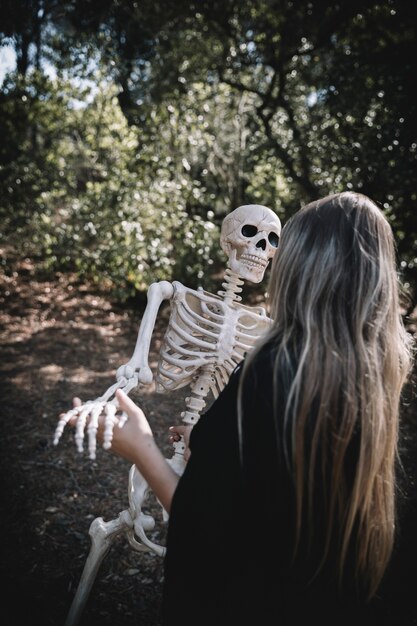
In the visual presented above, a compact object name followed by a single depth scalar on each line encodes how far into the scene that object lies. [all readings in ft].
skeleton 6.77
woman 3.43
